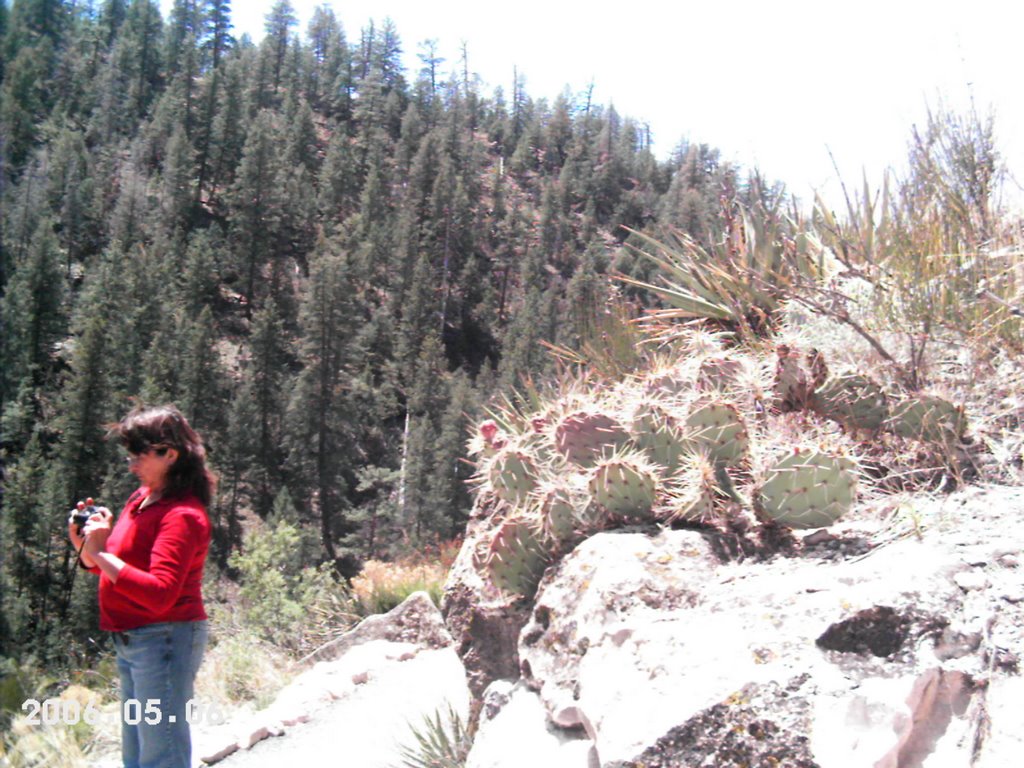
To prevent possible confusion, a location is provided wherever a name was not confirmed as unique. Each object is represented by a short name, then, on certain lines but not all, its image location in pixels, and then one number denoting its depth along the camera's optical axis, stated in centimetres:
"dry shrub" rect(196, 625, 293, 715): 555
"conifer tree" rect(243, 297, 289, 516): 4684
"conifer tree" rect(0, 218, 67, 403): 4531
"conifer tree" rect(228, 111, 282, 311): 6144
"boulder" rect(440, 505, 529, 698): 351
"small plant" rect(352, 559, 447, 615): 693
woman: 252
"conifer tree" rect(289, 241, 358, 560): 4588
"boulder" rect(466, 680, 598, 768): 264
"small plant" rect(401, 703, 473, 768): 346
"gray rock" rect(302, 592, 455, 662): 584
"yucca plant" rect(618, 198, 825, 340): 480
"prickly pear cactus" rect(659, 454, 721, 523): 318
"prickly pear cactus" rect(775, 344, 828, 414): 369
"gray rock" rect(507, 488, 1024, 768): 210
